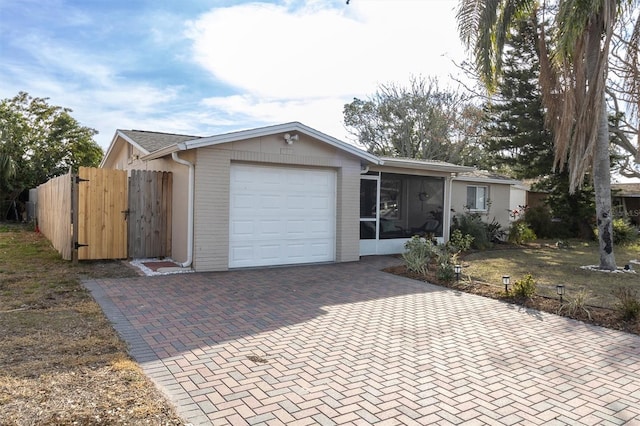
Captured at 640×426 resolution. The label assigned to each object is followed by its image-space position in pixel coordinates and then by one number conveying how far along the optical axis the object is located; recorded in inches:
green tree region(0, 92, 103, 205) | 962.7
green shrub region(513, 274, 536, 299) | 303.4
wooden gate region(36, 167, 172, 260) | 397.7
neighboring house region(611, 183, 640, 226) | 849.3
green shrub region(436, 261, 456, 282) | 366.0
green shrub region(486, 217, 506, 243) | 665.7
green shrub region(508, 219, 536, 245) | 693.9
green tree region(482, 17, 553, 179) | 829.2
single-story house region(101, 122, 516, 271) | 375.6
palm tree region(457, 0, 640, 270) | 384.8
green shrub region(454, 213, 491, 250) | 608.7
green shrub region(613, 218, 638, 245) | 716.7
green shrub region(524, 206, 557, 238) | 806.5
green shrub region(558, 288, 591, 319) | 272.0
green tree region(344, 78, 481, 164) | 1141.1
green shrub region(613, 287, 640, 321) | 253.3
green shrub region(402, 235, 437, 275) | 398.0
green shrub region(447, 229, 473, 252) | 522.9
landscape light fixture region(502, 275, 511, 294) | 315.1
